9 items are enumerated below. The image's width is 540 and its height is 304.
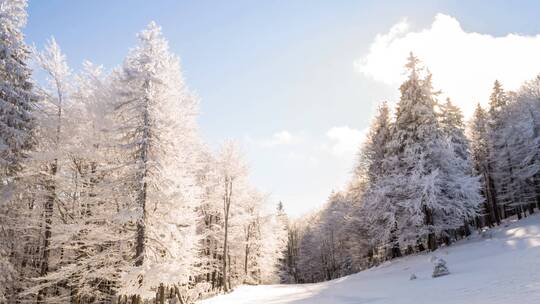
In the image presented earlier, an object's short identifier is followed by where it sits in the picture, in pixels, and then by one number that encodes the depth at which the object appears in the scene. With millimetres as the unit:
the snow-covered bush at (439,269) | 14359
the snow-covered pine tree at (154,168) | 14609
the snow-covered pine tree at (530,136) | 34875
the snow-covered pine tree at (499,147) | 39250
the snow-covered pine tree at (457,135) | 26266
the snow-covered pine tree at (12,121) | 16484
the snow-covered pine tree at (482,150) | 44062
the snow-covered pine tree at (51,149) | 16469
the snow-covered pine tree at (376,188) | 27938
